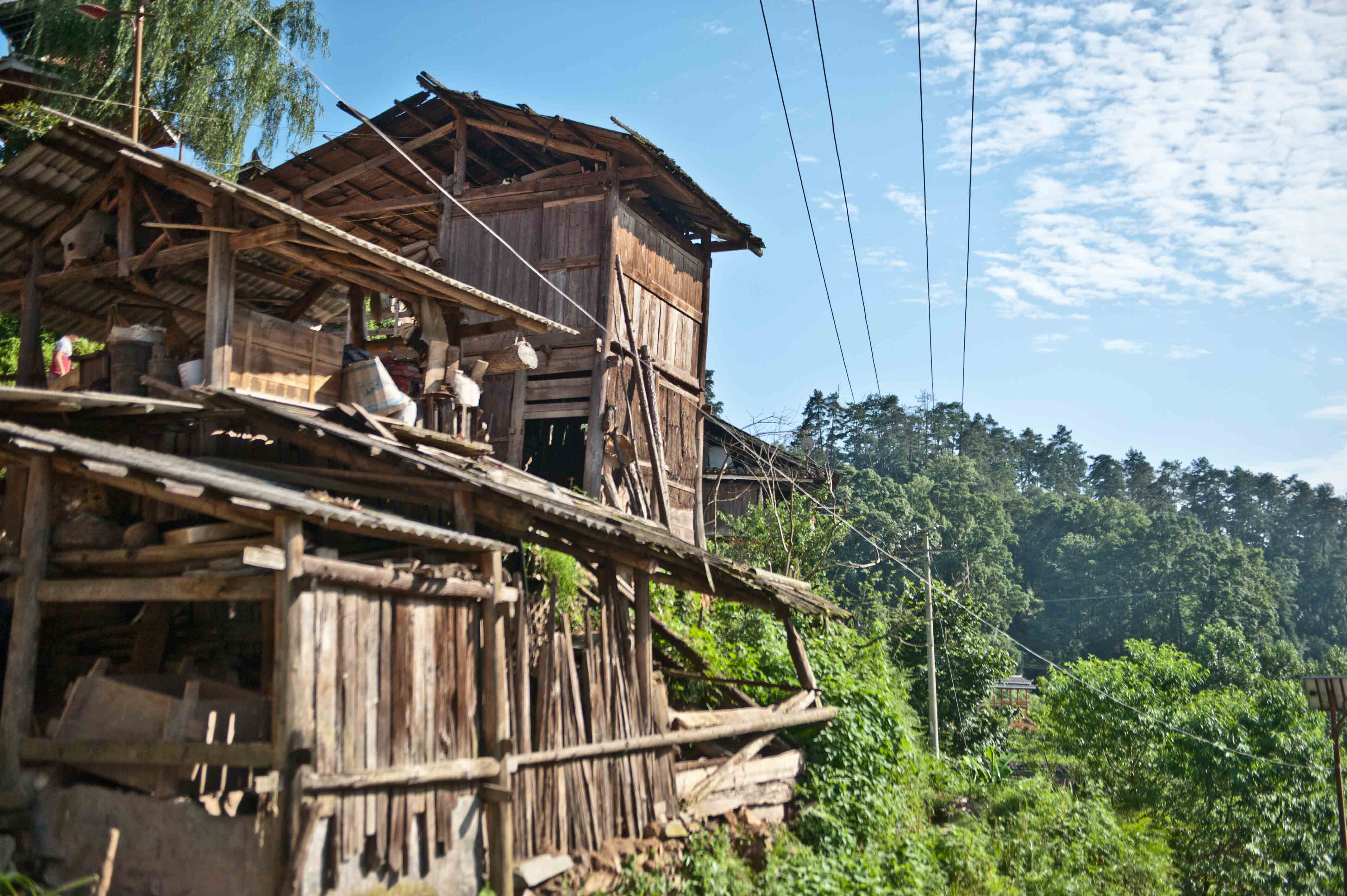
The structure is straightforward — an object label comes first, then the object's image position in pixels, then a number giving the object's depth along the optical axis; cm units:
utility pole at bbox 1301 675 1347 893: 1748
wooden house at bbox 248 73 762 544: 1516
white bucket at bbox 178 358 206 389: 873
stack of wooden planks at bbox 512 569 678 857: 790
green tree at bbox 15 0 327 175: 1576
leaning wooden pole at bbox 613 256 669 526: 1541
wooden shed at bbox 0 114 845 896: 614
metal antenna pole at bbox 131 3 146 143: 1178
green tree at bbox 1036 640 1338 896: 1931
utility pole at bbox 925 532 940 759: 1770
